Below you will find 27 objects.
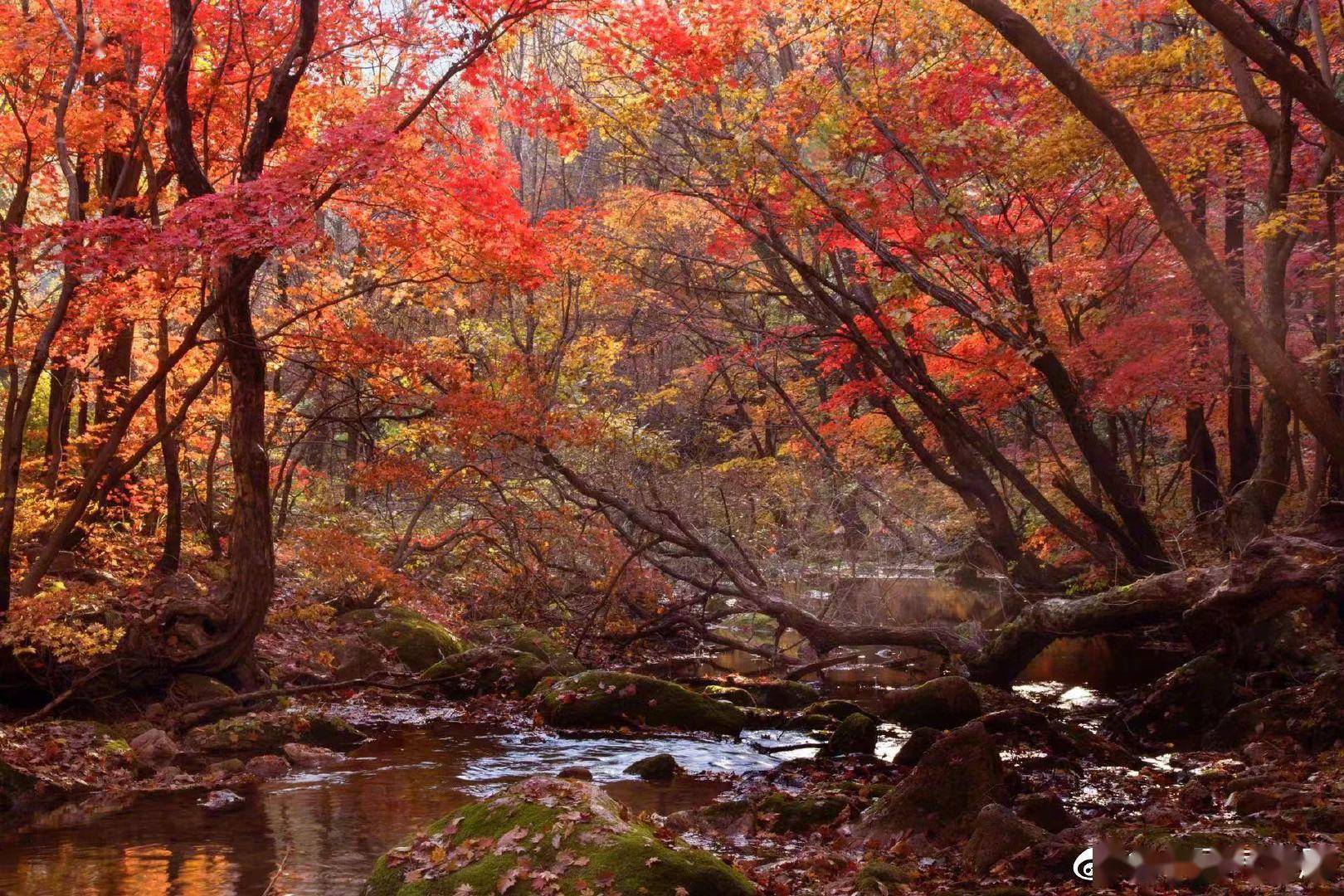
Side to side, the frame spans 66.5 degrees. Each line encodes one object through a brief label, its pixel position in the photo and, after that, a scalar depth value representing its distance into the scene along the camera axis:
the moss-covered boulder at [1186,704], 9.76
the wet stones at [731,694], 12.19
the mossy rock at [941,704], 10.47
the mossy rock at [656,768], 9.09
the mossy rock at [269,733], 9.38
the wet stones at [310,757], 9.18
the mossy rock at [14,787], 7.39
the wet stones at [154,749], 8.82
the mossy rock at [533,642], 13.31
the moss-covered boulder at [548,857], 4.81
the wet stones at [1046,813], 6.45
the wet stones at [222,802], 7.54
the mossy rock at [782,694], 12.41
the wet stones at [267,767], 8.70
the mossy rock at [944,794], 6.61
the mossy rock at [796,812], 7.14
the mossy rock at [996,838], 5.74
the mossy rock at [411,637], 14.08
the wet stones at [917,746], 9.12
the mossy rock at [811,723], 11.17
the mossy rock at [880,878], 5.34
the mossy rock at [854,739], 9.74
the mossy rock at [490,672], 12.77
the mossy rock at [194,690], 10.41
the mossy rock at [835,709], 11.50
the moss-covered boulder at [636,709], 11.10
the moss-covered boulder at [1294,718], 8.08
